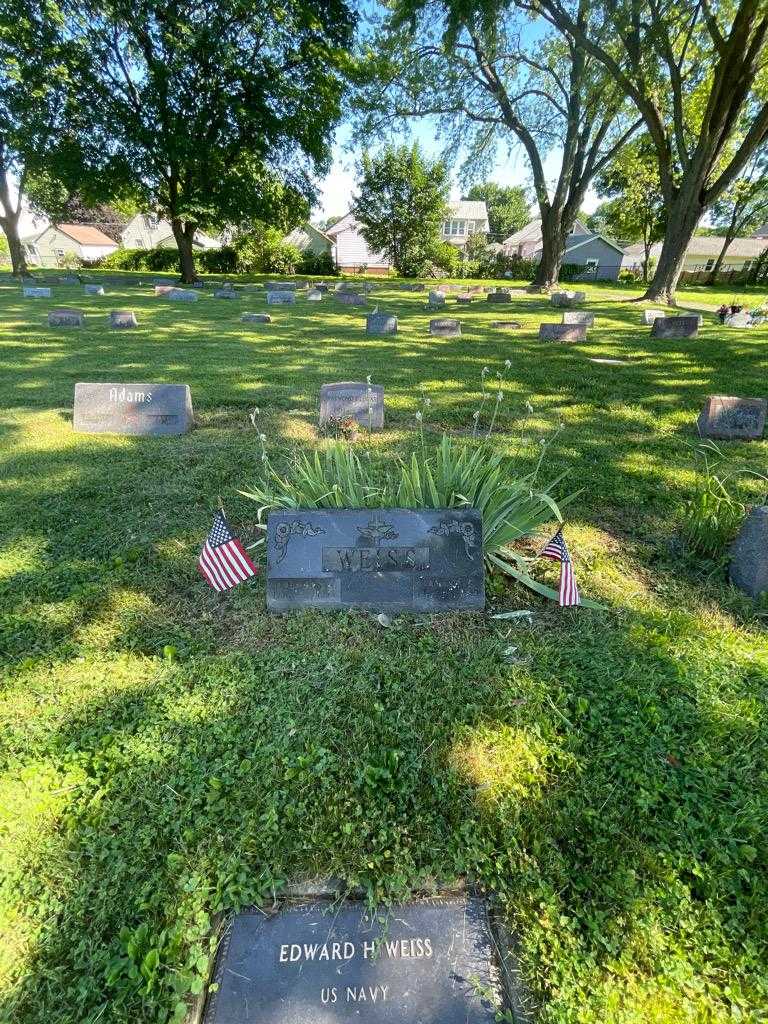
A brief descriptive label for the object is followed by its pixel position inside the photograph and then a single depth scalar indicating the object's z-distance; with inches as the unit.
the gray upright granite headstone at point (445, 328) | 448.5
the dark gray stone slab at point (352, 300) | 724.0
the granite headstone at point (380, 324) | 452.4
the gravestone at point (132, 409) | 204.4
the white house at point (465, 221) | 2194.9
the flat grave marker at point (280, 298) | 705.6
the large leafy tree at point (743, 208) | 1397.6
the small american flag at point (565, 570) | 103.6
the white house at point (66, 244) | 2400.3
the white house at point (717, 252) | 2143.2
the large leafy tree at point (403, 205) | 1451.8
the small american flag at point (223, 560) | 106.3
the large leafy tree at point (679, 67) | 474.3
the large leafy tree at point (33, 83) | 717.9
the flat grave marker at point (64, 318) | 461.4
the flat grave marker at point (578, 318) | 483.5
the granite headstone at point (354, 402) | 205.5
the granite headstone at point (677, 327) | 440.8
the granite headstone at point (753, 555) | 111.3
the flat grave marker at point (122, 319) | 464.4
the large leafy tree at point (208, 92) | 765.9
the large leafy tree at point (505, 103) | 745.6
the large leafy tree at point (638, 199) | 1487.5
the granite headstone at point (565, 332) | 423.5
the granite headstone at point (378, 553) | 105.7
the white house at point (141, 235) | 2603.3
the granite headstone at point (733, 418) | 201.8
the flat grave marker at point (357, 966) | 52.6
